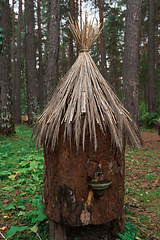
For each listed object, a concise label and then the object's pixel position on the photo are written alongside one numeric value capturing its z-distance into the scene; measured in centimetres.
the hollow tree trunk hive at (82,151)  218
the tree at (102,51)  1397
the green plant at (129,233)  255
